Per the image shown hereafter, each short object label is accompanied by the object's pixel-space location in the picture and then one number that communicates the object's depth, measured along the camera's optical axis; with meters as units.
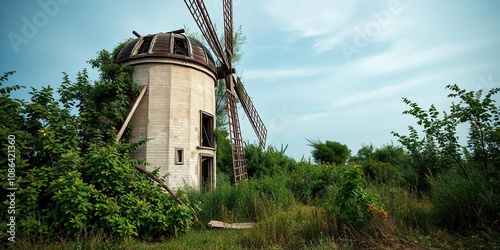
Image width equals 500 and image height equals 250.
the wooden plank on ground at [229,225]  6.68
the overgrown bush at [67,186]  5.00
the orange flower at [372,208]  4.72
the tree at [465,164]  4.86
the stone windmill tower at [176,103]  10.30
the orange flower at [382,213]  4.72
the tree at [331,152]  26.20
